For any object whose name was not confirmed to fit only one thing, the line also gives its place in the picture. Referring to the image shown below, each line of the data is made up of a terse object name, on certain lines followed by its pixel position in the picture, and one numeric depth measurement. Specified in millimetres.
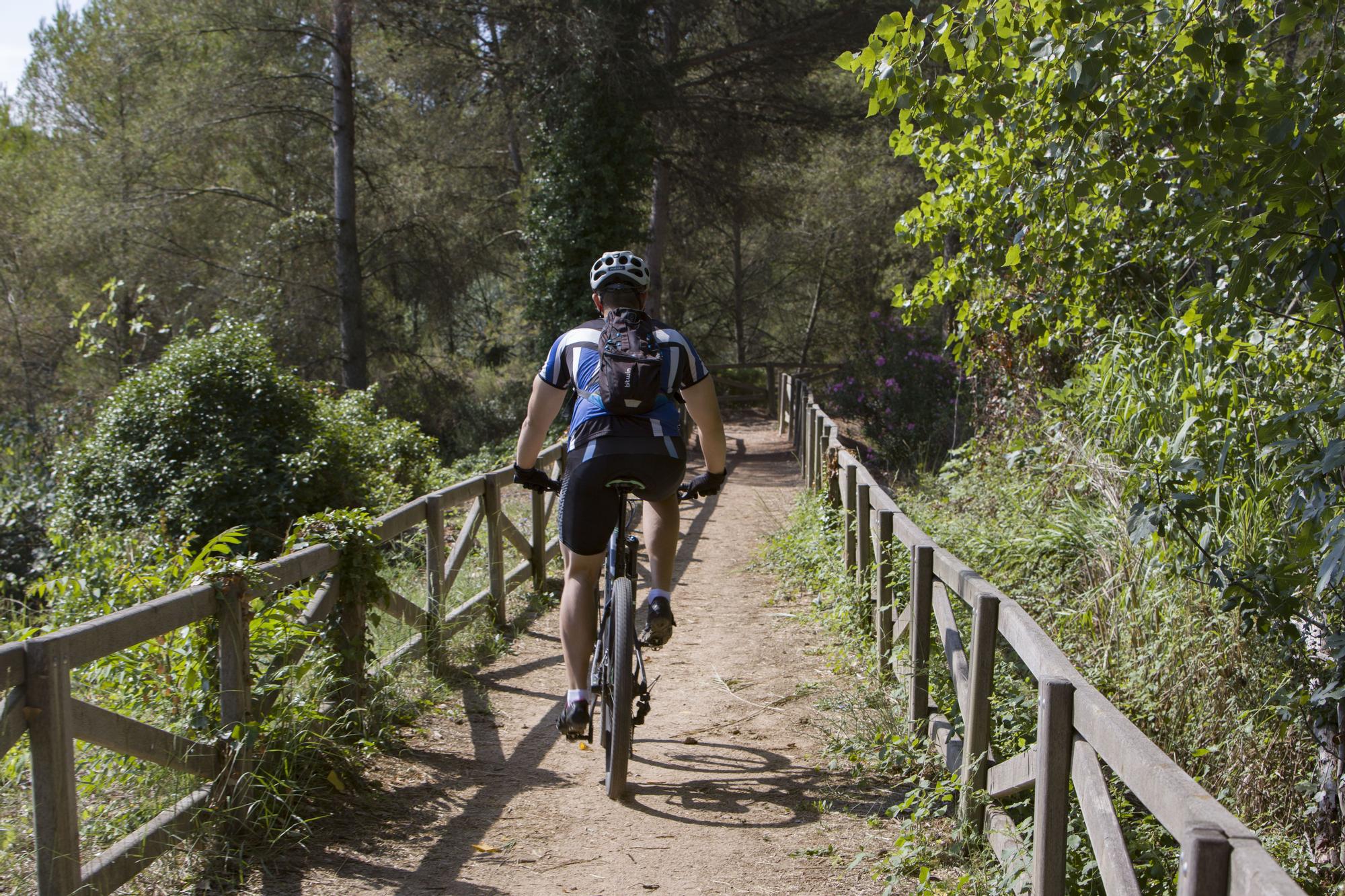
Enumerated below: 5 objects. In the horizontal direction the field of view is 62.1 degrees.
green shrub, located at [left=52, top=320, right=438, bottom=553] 10289
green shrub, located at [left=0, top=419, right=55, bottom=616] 12211
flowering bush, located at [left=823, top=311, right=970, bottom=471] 16000
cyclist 4406
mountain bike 4355
